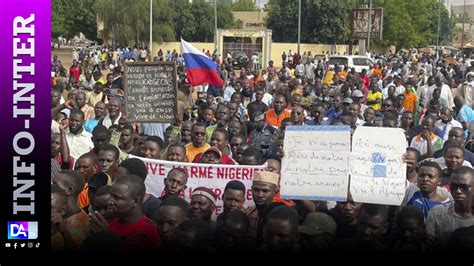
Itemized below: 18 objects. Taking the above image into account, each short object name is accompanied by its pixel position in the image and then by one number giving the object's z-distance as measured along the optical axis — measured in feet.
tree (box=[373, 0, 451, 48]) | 183.01
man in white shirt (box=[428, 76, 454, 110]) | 41.25
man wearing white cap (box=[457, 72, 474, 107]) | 42.29
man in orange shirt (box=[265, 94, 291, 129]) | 31.53
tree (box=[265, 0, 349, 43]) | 167.94
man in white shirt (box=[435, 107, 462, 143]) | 29.09
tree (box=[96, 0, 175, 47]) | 154.51
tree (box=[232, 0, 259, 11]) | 327.06
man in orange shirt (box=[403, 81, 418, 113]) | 40.77
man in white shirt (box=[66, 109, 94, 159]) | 24.64
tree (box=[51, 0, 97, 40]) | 185.68
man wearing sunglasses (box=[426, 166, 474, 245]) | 16.71
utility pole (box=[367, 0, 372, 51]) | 116.06
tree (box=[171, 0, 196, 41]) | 181.88
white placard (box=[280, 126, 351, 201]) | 17.52
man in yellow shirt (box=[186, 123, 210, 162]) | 24.32
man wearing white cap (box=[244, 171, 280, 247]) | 17.63
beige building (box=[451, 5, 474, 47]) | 289.53
